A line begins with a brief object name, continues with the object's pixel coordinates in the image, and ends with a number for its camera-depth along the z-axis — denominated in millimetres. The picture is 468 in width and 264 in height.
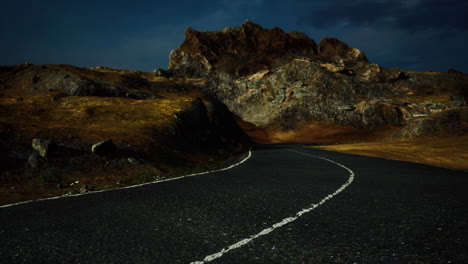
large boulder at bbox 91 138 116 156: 14078
